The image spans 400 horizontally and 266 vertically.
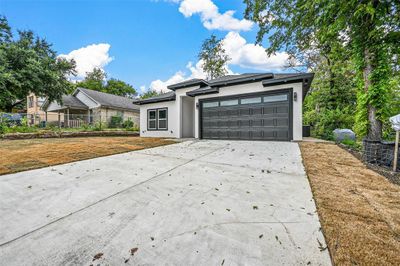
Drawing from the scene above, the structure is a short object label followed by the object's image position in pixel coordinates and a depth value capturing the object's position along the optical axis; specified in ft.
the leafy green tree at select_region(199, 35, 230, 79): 75.41
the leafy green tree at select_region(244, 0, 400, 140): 14.66
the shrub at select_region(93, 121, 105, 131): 46.06
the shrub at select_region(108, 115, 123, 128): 58.47
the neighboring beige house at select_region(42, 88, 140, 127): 61.93
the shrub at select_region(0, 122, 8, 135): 32.10
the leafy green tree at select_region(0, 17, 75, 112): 42.55
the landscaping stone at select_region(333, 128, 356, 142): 30.52
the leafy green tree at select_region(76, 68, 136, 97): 108.58
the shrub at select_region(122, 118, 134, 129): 58.30
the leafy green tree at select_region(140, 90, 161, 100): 114.90
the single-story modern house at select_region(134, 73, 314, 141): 27.14
